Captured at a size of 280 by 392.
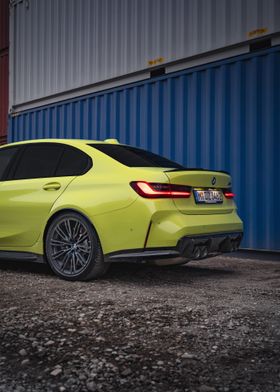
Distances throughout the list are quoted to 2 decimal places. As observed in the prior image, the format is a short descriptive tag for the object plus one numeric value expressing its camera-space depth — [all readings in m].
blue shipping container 6.49
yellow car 4.21
